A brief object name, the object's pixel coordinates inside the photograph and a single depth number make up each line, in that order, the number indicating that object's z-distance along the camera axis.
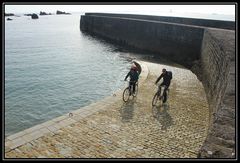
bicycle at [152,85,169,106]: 11.36
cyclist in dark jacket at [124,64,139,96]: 12.00
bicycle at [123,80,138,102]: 11.83
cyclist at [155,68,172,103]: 11.20
